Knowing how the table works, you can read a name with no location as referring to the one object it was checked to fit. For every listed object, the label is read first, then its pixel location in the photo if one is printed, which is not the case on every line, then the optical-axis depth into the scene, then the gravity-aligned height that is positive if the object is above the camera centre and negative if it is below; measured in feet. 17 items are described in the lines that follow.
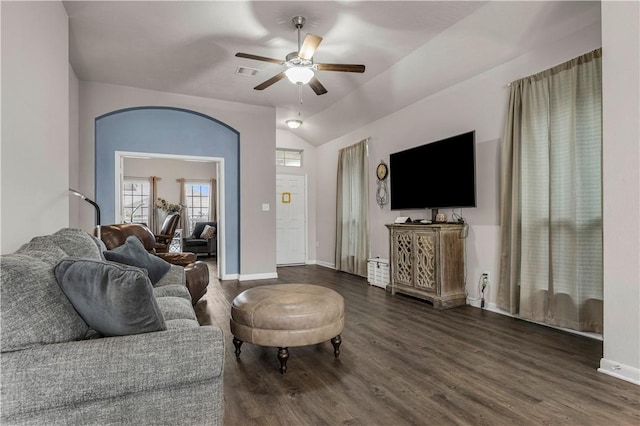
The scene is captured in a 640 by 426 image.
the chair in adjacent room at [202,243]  29.50 -2.47
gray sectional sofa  3.79 -1.63
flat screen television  12.99 +1.58
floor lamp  11.40 -0.50
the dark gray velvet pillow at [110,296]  4.24 -1.01
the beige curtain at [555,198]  9.55 +0.43
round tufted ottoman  7.65 -2.42
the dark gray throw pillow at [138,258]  8.57 -1.13
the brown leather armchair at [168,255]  12.07 -1.60
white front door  25.00 -0.42
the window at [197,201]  33.12 +1.23
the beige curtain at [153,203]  31.50 +1.01
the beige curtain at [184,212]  32.12 +0.18
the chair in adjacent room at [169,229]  20.32 -0.98
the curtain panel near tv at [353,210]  19.97 +0.18
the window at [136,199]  31.12 +1.37
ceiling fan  10.28 +4.56
